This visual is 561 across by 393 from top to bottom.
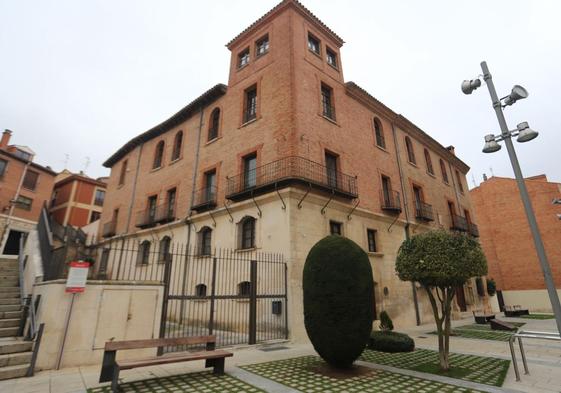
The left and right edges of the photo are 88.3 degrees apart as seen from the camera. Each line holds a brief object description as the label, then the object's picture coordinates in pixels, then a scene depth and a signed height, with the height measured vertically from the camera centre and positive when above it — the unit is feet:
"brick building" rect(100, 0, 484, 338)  41.23 +21.68
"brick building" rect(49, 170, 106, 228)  108.58 +34.66
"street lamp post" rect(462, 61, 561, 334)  17.65 +10.49
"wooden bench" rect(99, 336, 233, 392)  16.20 -3.76
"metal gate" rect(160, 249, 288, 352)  32.73 -0.36
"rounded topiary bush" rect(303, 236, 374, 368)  20.02 -0.73
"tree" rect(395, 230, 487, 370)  20.86 +1.97
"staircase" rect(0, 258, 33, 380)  18.49 -2.96
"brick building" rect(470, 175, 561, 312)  81.20 +15.44
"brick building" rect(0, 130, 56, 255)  86.89 +31.88
